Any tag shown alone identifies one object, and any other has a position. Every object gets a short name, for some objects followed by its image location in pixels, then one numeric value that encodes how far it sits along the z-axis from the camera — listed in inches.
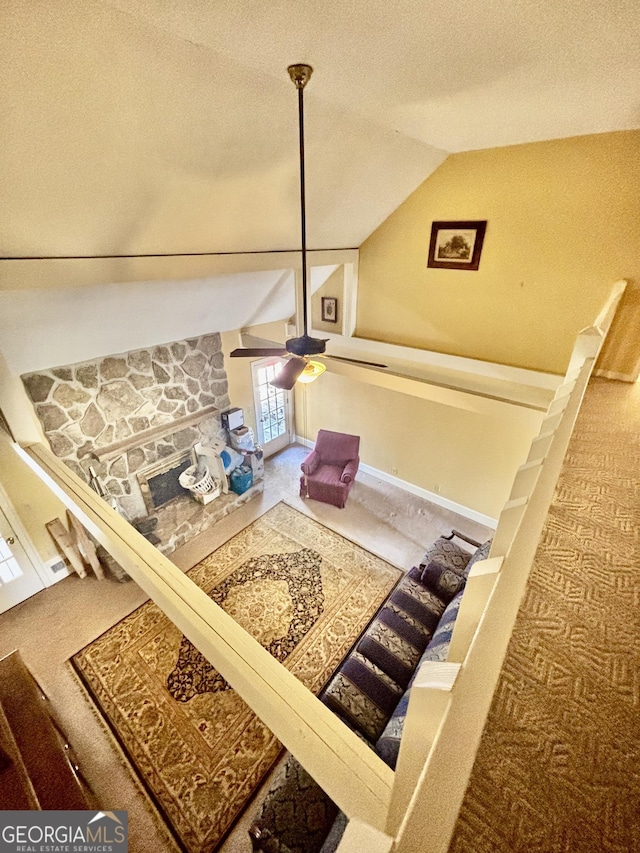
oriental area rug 103.7
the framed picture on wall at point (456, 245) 141.5
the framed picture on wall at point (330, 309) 195.5
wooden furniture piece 74.4
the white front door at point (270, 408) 234.7
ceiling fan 66.2
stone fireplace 151.8
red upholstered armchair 205.8
